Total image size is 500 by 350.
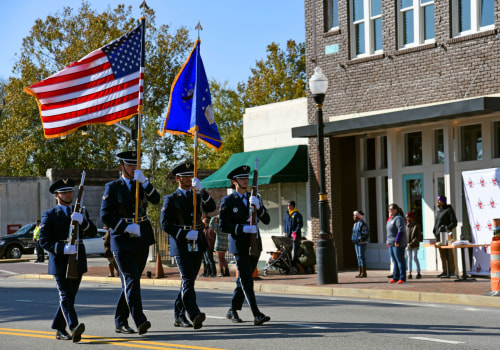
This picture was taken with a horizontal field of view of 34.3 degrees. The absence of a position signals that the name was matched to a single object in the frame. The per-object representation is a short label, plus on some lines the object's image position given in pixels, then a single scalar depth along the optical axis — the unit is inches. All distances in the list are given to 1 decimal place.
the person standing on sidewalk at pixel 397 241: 702.5
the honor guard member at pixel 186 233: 415.5
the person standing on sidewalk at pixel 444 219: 725.9
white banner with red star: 703.7
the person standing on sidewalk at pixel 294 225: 847.7
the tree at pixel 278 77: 1968.5
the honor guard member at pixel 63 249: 387.9
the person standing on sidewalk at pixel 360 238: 778.8
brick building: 761.6
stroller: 861.8
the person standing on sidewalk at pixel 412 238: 735.1
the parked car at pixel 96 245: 1481.9
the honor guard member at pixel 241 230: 428.5
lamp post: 723.4
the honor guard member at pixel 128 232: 390.3
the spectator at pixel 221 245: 846.5
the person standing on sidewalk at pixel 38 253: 1380.4
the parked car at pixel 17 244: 1531.7
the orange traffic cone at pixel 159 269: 900.2
